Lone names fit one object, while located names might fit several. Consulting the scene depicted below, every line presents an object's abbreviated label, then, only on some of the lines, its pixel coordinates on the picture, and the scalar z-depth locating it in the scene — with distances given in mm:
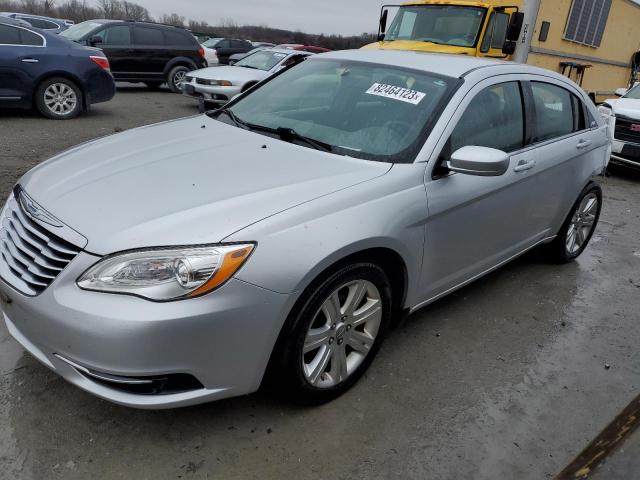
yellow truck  8250
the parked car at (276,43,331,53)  20569
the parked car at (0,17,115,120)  7945
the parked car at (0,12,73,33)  18406
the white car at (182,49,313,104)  10250
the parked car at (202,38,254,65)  22147
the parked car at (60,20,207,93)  12016
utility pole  8477
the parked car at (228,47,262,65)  14786
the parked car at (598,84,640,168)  7891
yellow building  8875
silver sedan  1976
